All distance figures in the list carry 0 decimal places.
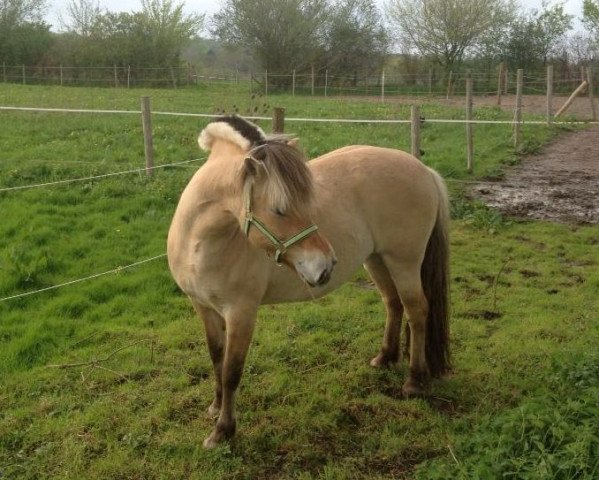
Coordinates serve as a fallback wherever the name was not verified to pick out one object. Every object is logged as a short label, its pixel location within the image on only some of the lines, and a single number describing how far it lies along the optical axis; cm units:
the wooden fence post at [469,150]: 926
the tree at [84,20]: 3312
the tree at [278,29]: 3102
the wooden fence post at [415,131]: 733
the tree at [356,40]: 3312
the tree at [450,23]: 3056
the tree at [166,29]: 3253
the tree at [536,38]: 3002
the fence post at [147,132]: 808
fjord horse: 237
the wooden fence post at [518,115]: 1139
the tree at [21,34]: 3177
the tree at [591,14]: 3014
